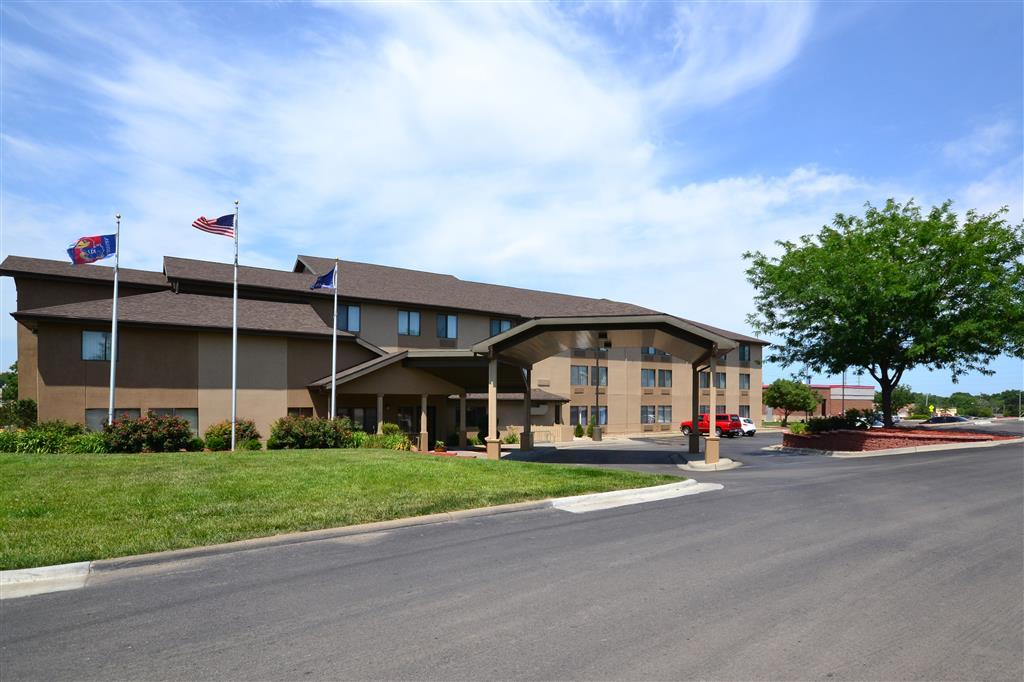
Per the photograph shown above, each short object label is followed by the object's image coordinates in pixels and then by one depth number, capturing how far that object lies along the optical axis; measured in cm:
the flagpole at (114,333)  2430
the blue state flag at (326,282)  2986
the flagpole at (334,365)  2798
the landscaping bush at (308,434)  2448
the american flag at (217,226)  2555
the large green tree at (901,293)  3275
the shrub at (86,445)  2106
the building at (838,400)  9769
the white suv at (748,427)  5311
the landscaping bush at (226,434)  2481
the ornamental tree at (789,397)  7844
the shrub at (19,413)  2993
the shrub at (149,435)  2167
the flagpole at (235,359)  2574
